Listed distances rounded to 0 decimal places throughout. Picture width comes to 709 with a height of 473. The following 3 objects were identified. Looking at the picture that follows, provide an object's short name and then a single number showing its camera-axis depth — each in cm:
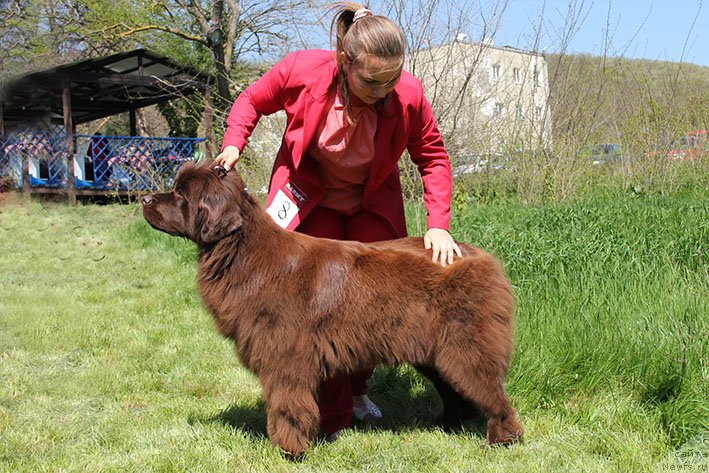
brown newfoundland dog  357
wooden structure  1734
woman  357
